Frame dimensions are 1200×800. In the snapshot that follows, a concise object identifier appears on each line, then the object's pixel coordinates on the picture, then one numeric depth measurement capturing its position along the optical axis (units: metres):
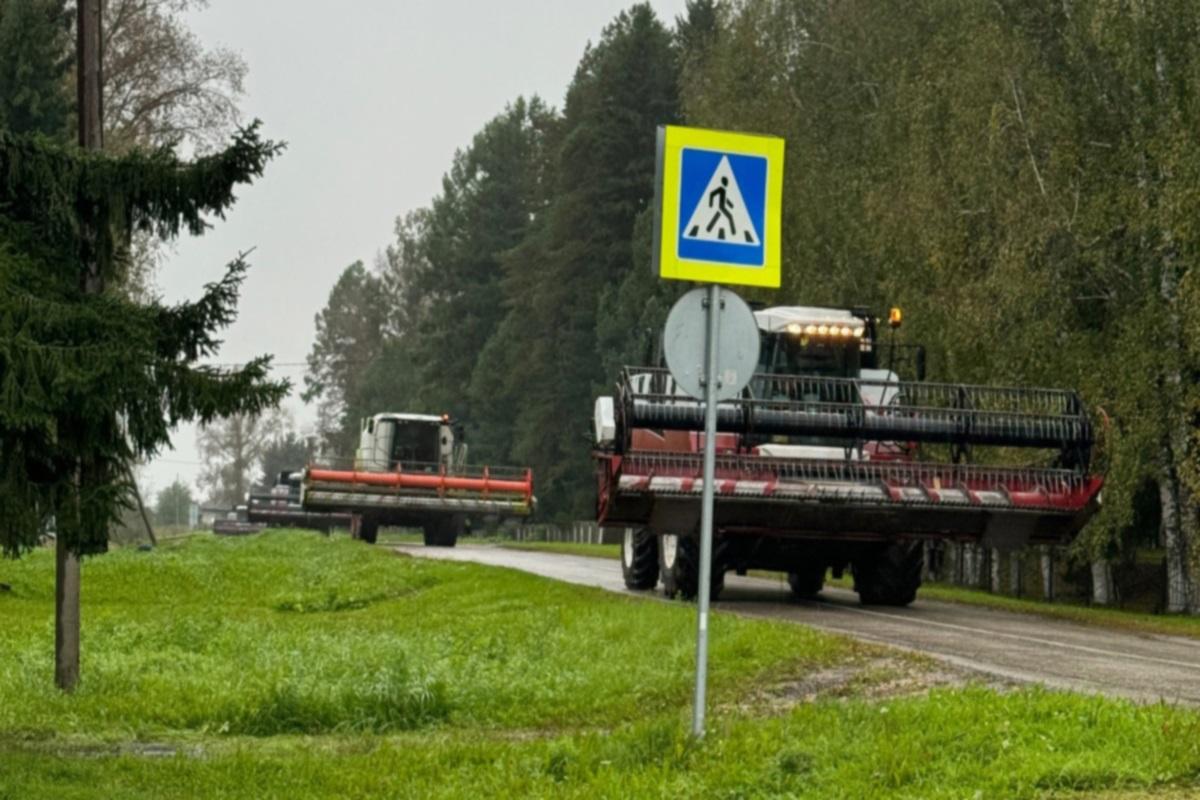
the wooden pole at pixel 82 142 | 15.62
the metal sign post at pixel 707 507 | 10.56
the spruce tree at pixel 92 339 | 11.26
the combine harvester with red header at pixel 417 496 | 50.06
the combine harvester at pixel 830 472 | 21.30
